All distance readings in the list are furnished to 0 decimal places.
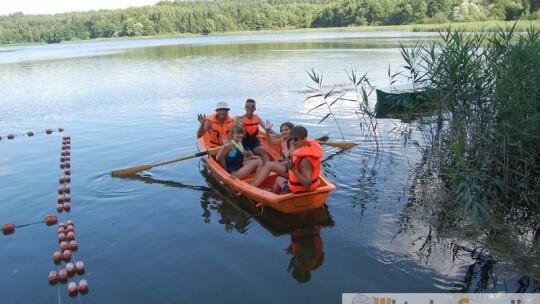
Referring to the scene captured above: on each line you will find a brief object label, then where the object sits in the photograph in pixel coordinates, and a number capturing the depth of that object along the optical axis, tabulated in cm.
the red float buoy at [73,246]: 555
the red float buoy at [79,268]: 501
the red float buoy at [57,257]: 525
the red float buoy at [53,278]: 485
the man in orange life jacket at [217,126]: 779
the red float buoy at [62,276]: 488
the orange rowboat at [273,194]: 564
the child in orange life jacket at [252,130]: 771
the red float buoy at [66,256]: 529
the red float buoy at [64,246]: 549
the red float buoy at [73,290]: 463
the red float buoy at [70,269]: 498
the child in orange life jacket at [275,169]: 637
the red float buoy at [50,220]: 634
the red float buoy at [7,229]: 612
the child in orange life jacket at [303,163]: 530
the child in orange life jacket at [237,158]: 670
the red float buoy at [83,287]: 466
